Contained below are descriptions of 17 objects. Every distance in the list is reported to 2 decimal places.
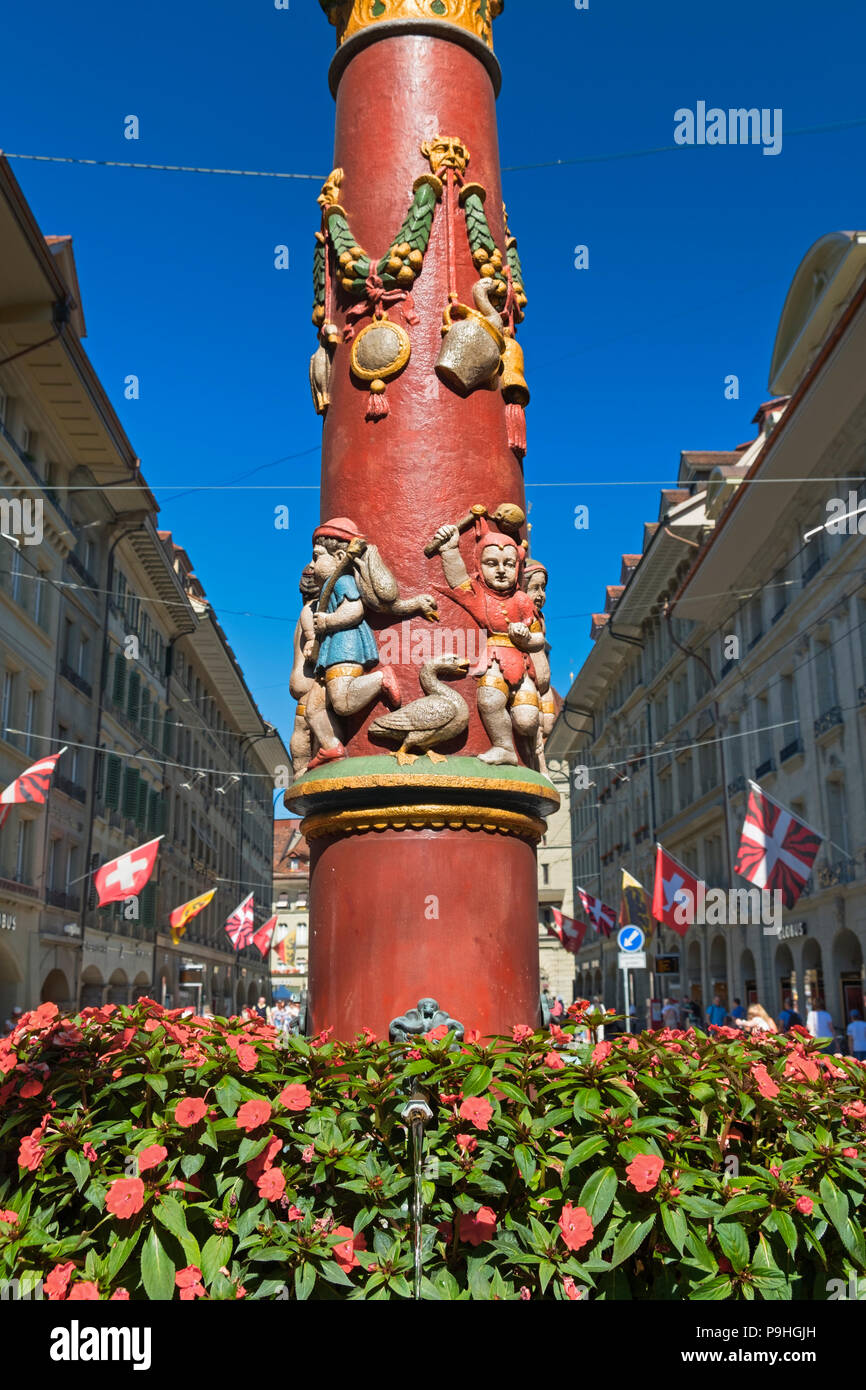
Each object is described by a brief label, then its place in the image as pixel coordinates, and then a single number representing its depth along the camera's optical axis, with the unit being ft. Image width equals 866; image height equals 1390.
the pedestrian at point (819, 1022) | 64.80
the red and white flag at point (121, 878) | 70.79
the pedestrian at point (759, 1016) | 54.12
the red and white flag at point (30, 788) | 63.52
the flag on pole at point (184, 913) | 93.36
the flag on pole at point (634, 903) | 95.66
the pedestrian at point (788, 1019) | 69.99
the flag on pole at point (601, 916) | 97.40
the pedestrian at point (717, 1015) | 84.57
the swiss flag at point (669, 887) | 76.48
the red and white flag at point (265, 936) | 106.32
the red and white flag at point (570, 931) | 102.22
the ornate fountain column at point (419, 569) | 20.92
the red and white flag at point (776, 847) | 63.67
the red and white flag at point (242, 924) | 95.86
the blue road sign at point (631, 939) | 65.71
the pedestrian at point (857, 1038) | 62.54
